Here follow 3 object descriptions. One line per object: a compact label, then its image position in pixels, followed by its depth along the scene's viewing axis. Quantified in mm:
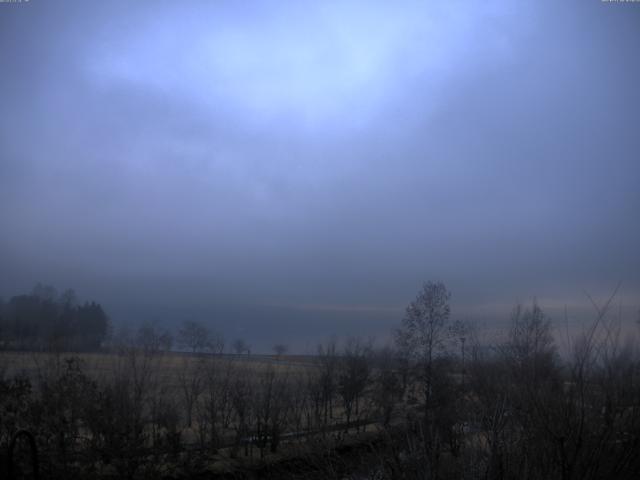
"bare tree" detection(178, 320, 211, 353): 52534
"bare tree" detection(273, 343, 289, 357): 77281
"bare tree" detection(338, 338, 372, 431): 35603
